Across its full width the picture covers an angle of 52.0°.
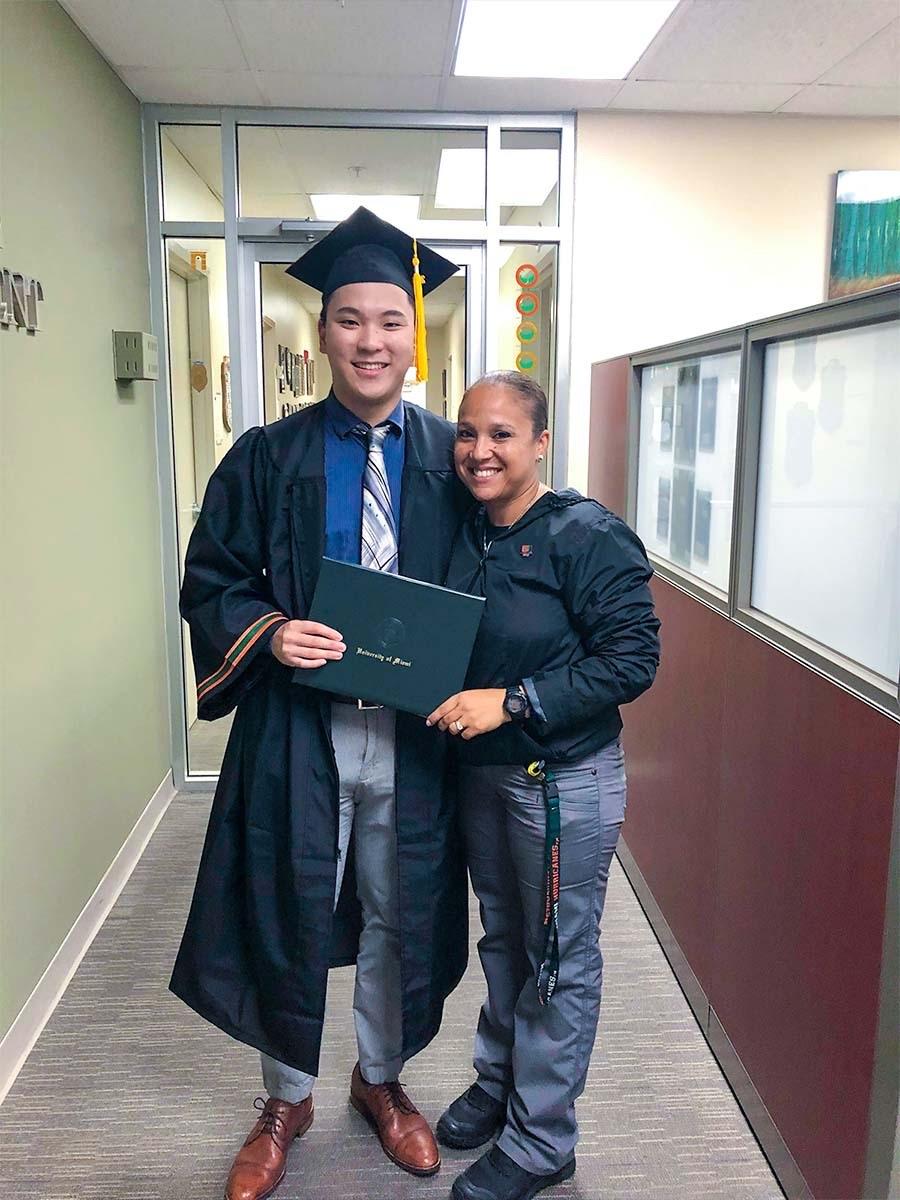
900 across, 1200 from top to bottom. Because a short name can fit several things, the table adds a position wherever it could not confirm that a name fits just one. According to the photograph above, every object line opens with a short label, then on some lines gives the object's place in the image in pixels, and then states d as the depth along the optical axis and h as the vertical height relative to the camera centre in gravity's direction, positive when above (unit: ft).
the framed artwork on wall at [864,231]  11.04 +2.53
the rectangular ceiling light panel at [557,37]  8.21 +3.79
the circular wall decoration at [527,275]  11.53 +2.05
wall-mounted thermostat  9.29 +0.83
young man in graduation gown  5.13 -1.55
